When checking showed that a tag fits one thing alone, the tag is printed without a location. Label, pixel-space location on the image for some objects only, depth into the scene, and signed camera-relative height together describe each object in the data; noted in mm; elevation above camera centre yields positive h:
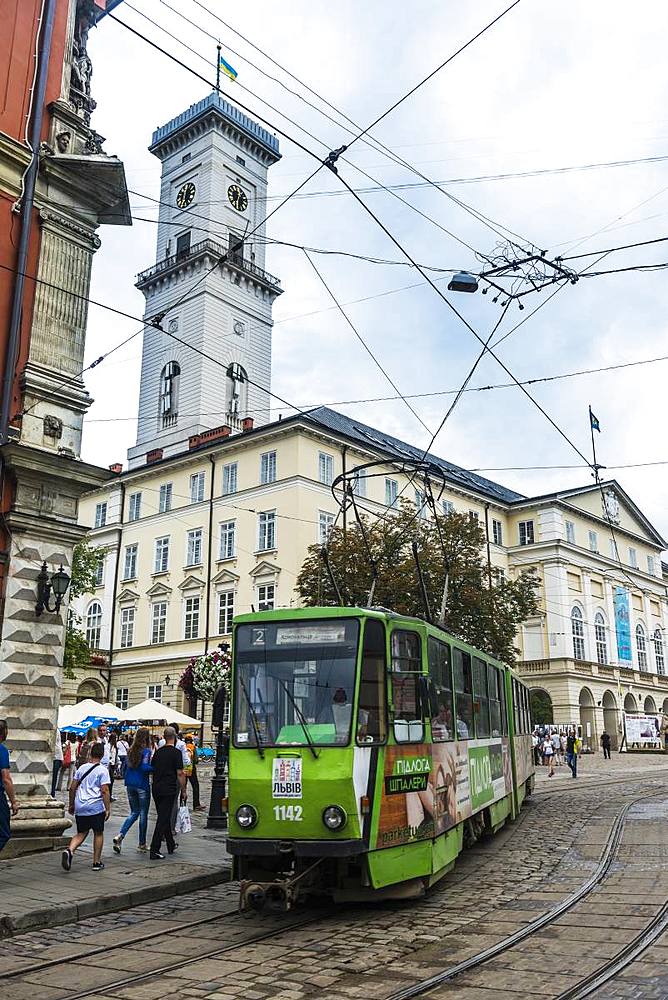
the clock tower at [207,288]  61344 +32193
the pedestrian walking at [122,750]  24406 +315
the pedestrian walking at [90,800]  11492 -440
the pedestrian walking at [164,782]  13219 -266
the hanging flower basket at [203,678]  30169 +2671
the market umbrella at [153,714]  26328 +1352
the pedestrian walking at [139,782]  13766 -281
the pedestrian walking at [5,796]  9720 -337
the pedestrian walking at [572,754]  34844 +254
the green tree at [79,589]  31203 +5752
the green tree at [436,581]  26984 +5223
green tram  8969 +45
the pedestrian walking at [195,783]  21911 -473
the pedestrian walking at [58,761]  22781 +40
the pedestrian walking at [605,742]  47225 +918
